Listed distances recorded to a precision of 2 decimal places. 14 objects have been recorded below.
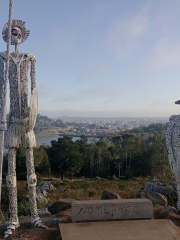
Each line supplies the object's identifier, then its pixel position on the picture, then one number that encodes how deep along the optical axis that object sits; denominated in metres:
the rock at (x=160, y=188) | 11.06
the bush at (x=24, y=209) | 8.84
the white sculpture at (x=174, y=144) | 7.18
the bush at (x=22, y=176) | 24.64
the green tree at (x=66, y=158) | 30.17
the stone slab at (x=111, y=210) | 7.03
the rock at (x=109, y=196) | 9.08
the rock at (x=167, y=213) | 7.51
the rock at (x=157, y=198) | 9.51
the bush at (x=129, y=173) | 28.08
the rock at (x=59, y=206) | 8.70
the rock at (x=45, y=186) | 16.85
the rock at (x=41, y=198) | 11.47
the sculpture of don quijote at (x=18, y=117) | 6.66
